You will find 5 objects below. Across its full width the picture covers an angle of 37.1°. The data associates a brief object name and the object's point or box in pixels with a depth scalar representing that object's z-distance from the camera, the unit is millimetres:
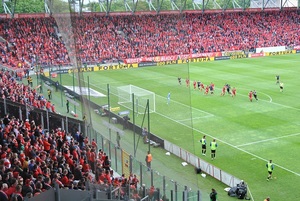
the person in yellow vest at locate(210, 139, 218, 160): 20209
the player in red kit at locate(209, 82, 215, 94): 35375
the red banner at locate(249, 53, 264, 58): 59044
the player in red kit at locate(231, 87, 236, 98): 34028
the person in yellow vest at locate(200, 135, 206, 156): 20719
